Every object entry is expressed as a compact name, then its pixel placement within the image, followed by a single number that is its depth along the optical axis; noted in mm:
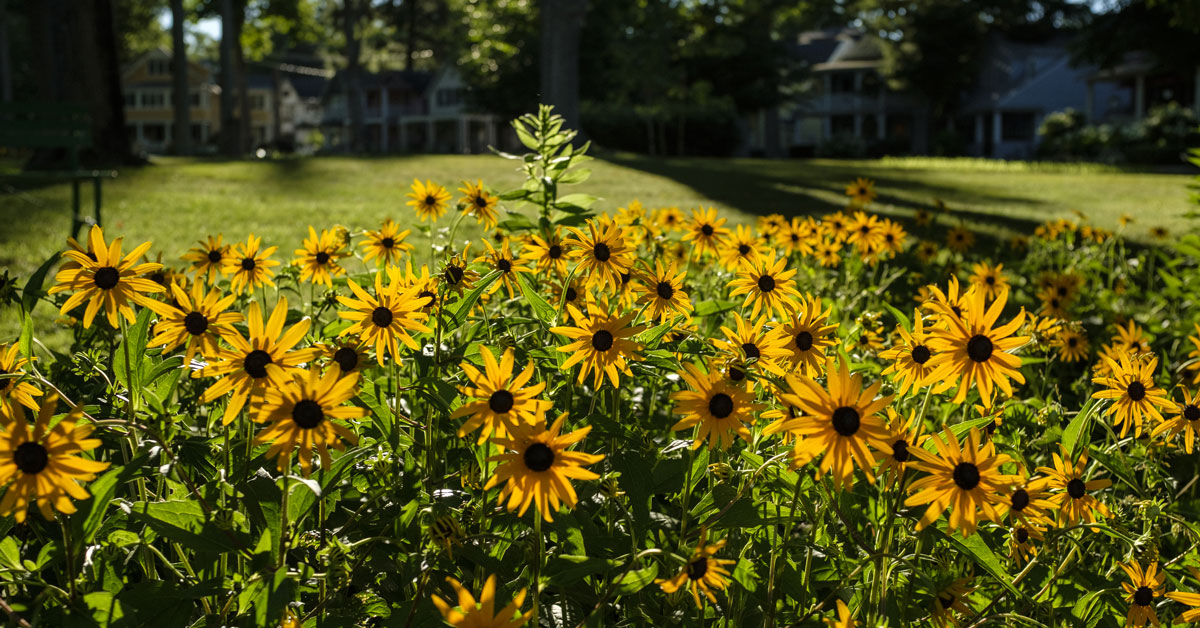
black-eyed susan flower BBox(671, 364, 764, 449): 1461
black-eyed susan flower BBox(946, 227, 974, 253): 5407
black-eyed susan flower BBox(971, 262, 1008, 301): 3363
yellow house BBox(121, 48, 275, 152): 69812
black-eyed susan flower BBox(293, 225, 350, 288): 2444
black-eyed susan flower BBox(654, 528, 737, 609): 1348
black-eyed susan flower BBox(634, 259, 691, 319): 1959
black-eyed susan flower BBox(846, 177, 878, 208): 5121
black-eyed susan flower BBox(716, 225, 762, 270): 2588
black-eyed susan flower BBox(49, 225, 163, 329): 1616
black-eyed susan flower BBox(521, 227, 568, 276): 2242
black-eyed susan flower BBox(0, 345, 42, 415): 1521
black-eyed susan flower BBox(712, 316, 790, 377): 1692
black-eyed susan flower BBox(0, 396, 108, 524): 1172
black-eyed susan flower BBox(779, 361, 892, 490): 1291
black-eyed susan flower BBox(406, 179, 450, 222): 2980
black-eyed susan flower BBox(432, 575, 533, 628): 1127
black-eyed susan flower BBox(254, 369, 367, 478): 1257
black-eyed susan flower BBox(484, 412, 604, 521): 1277
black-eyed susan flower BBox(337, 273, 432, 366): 1603
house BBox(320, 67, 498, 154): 58375
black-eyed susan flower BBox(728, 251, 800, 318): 2049
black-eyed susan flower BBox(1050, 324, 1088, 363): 3117
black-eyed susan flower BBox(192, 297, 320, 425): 1396
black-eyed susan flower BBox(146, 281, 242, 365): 1569
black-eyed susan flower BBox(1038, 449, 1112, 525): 1739
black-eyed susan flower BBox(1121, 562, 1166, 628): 1711
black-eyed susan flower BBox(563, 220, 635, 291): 2018
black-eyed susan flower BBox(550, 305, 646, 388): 1619
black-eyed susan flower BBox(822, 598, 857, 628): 1408
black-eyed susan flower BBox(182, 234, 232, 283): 2412
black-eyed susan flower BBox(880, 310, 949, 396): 1650
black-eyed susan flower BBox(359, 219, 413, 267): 2539
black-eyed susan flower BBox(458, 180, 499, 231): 2812
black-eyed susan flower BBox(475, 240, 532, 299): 2086
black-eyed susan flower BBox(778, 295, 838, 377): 1762
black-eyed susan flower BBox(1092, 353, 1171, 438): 1824
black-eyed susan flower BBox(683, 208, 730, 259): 2809
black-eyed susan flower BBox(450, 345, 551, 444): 1344
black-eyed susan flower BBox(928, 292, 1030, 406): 1483
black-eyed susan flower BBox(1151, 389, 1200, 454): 1780
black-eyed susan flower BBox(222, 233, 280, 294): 2338
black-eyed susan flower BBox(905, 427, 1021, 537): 1348
